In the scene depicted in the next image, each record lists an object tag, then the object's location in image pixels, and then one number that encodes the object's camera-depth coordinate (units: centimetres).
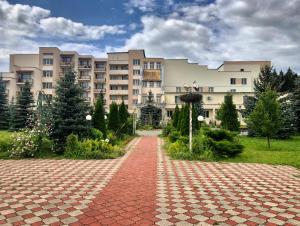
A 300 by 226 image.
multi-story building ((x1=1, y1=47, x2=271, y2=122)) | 5312
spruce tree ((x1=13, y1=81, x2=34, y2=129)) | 2841
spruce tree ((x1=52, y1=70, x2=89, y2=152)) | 1358
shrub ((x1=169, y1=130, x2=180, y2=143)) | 1807
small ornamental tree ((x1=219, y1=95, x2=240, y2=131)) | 2488
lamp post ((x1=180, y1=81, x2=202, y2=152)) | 1280
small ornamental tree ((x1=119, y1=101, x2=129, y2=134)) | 2614
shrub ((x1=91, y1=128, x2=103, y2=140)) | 1516
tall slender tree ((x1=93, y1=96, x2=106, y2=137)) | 1692
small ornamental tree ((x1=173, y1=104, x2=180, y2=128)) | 2658
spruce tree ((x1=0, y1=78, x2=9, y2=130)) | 3388
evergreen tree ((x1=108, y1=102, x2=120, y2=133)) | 2327
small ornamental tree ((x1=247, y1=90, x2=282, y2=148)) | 1573
